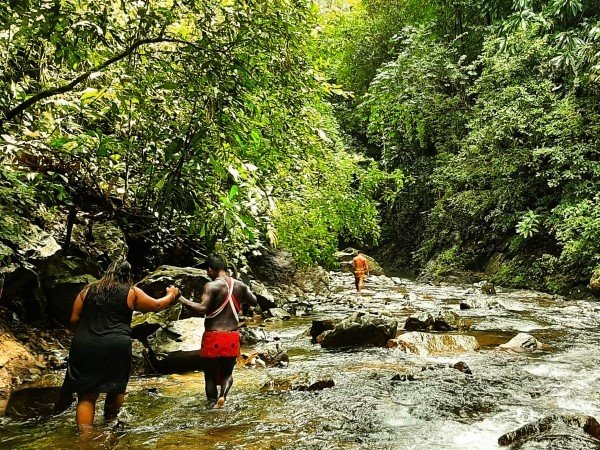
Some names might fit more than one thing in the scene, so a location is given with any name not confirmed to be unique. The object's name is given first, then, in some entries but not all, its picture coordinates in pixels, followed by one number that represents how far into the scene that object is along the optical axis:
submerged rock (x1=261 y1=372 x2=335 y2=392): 6.30
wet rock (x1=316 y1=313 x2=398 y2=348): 9.05
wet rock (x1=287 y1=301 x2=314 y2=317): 13.12
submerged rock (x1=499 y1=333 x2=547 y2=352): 8.48
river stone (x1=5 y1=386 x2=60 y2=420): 5.19
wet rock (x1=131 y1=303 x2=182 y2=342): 7.86
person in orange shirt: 18.28
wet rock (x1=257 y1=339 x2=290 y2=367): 7.68
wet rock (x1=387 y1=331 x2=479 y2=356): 8.48
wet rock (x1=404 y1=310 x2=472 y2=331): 10.34
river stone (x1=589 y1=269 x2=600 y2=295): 14.62
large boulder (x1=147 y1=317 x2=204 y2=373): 7.14
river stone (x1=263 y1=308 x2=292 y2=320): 12.21
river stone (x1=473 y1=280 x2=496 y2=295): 17.19
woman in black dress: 4.59
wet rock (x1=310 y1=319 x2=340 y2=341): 9.59
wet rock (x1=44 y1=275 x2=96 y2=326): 7.86
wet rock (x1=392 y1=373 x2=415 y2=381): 6.70
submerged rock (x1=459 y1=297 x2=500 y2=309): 13.75
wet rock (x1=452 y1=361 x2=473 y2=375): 7.07
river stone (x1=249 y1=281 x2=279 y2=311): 12.45
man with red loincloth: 5.68
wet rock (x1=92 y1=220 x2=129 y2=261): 9.92
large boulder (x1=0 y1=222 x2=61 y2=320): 6.77
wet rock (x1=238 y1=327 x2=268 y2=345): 9.25
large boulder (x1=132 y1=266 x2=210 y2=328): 7.90
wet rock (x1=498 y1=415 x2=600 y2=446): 4.54
